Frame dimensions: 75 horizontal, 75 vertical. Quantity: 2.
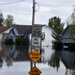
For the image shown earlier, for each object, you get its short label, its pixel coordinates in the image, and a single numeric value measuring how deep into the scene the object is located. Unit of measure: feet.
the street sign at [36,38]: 58.23
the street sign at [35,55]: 55.72
